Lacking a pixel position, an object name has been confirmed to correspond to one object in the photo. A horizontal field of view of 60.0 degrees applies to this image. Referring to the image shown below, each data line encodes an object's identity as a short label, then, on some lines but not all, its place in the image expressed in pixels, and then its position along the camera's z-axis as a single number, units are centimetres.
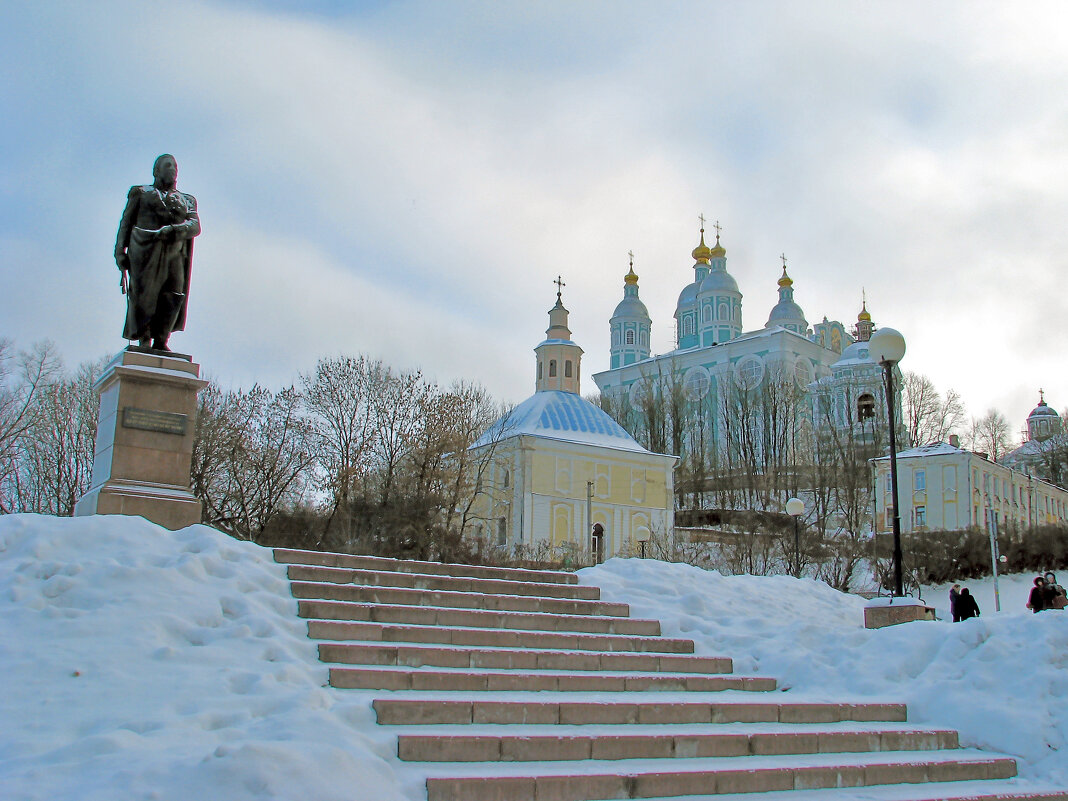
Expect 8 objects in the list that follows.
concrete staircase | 554
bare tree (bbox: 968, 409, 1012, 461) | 7388
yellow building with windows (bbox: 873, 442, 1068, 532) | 4547
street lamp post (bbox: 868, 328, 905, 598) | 1158
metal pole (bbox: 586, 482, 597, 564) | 4056
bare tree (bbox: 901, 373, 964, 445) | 5875
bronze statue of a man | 1041
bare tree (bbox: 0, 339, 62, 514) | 3052
